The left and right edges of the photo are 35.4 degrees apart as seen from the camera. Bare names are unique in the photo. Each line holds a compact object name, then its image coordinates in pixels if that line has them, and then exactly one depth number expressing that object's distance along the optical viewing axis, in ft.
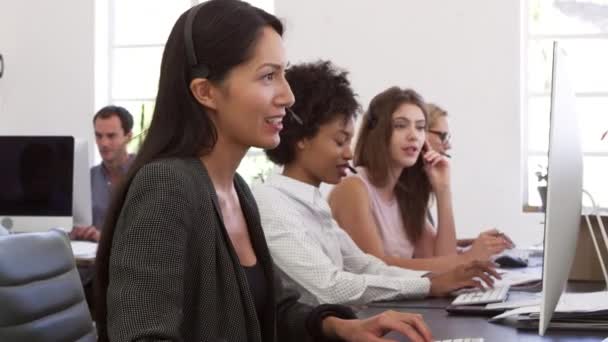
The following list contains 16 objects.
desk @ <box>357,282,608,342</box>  5.30
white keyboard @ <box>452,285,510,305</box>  6.64
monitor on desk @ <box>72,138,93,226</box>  14.46
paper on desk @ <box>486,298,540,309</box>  6.22
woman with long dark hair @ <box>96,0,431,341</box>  4.32
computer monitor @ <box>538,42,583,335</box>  4.43
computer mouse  10.59
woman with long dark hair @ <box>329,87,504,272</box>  10.38
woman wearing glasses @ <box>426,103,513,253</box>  13.96
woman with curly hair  7.06
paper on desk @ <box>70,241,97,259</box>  12.67
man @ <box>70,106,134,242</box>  17.44
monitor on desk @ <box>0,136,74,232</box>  14.01
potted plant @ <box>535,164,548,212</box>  12.42
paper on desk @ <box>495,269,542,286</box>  8.18
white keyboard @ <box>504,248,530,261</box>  11.21
